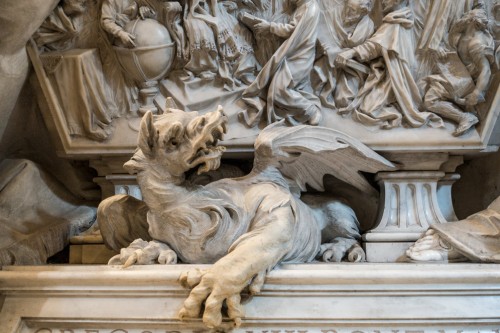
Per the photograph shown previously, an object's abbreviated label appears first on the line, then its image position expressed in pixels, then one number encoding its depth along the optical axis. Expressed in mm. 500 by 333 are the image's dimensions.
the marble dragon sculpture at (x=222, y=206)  2615
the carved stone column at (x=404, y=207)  3322
